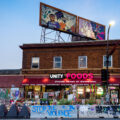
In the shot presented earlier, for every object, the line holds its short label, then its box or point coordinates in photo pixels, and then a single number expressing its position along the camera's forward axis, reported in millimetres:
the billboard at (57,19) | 21803
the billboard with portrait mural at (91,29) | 24480
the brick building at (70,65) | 18904
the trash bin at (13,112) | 11566
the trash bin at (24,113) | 11562
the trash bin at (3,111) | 11618
